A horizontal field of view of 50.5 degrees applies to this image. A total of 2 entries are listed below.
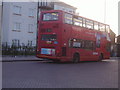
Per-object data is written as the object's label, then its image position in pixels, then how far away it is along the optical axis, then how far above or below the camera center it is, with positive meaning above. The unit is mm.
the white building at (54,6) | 26271 +8926
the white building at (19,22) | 22132 +4164
